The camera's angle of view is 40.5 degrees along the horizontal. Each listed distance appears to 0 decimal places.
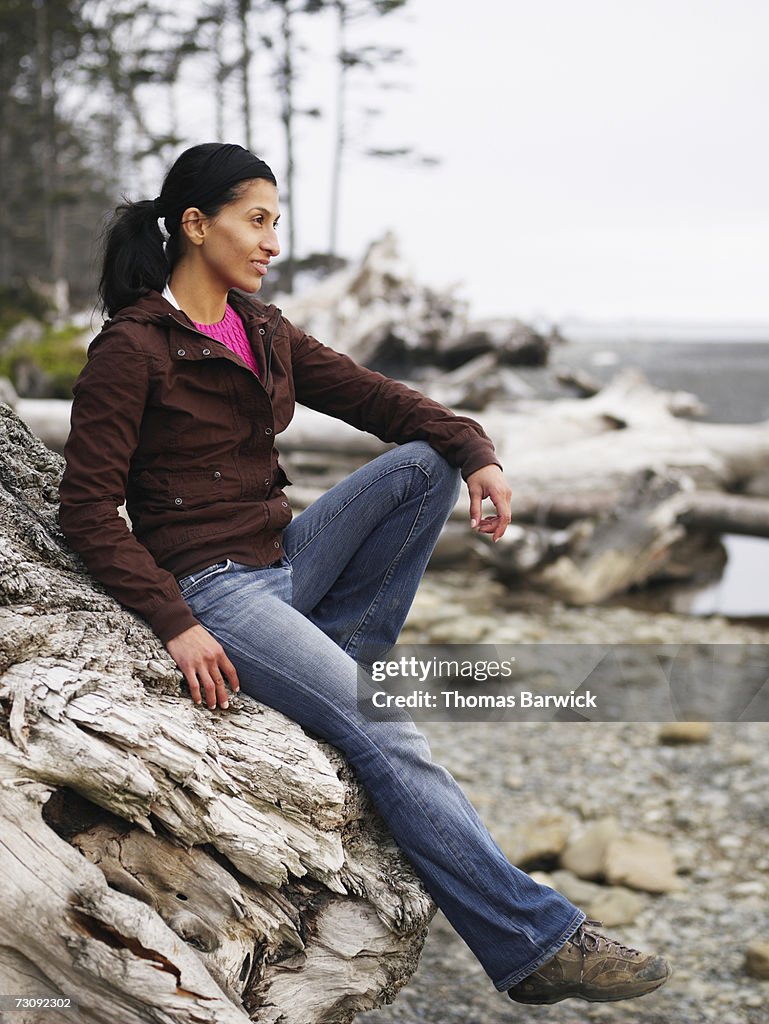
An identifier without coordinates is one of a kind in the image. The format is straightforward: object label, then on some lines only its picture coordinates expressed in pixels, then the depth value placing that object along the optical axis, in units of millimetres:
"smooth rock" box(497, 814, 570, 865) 4984
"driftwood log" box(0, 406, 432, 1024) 2266
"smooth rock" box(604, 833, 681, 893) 4820
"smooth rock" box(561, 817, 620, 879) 4898
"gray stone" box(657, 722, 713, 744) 6496
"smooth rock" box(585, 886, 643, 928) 4512
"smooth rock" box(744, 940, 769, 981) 4043
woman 2689
